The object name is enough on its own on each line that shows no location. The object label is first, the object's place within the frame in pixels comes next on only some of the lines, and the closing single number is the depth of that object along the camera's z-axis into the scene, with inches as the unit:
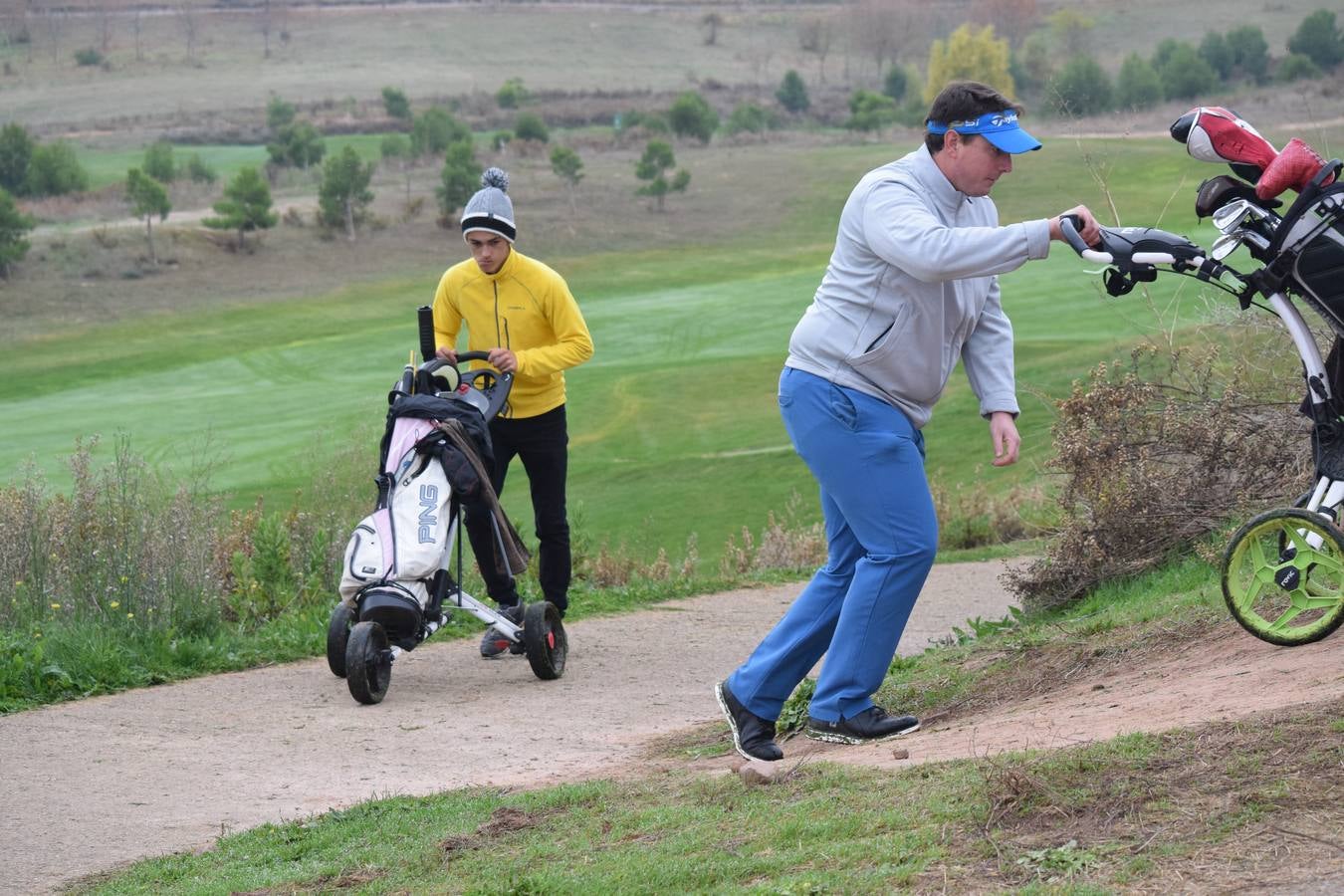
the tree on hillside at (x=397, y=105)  3383.4
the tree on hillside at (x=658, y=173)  2266.2
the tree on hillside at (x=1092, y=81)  2605.8
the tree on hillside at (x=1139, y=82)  2723.9
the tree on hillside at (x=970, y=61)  3476.9
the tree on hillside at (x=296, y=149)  2529.5
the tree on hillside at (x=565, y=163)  2246.6
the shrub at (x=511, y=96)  3698.3
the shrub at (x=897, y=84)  4036.2
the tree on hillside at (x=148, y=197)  1803.6
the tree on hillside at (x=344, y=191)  1958.7
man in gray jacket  221.5
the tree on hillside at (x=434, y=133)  2696.9
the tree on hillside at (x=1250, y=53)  3134.8
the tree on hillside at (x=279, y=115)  3127.5
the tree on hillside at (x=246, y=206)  1841.8
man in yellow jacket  346.6
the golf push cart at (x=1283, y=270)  215.2
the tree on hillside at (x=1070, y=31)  4633.4
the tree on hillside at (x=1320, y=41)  2864.2
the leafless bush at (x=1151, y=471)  356.2
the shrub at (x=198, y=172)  2386.8
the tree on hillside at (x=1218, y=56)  3262.8
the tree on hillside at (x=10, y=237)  1637.6
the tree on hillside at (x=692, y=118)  3004.4
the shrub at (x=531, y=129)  2878.9
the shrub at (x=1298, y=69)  2839.6
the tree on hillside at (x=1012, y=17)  5118.1
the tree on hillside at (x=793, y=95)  3725.4
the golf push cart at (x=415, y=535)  316.2
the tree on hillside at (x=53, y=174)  2246.6
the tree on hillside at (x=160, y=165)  2341.3
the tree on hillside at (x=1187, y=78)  3026.6
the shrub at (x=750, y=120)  3221.0
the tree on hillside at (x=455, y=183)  2075.5
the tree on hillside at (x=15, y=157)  2234.3
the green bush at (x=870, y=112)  3221.0
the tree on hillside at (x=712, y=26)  5246.1
